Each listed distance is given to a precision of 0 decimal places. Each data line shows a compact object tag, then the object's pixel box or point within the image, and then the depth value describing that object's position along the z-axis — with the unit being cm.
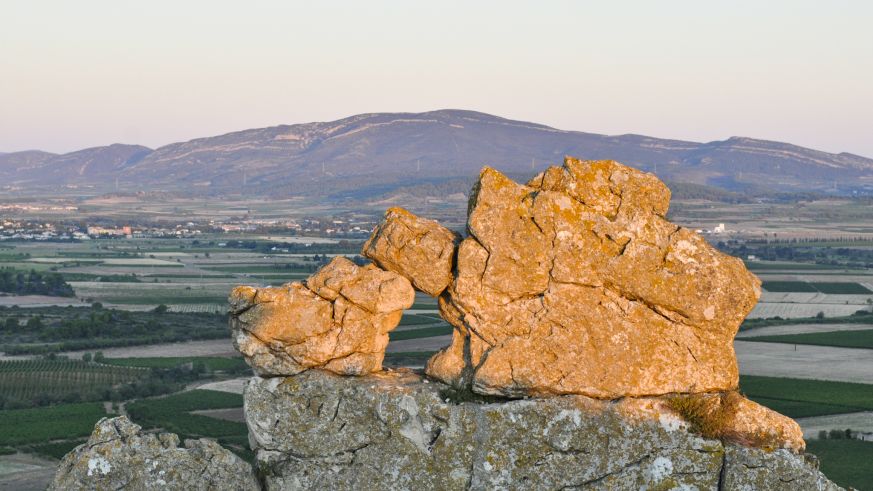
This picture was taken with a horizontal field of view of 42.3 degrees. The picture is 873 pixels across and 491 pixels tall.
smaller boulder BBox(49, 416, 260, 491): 1484
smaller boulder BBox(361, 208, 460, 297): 1579
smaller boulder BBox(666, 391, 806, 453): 1485
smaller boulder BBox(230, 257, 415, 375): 1556
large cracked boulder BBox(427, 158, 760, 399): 1517
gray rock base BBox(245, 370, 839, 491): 1465
